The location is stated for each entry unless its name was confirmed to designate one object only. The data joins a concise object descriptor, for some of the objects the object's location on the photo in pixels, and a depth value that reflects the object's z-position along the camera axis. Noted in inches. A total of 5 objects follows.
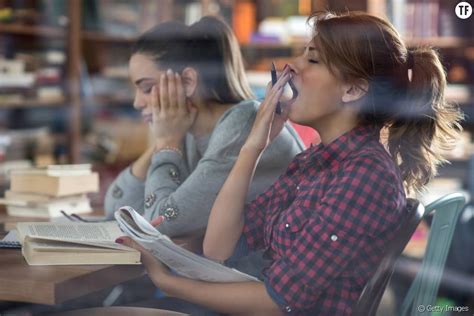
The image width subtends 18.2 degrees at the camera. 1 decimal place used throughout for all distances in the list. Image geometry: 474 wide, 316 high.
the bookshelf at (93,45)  199.0
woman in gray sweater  127.0
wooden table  107.4
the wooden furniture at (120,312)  123.6
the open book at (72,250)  112.6
